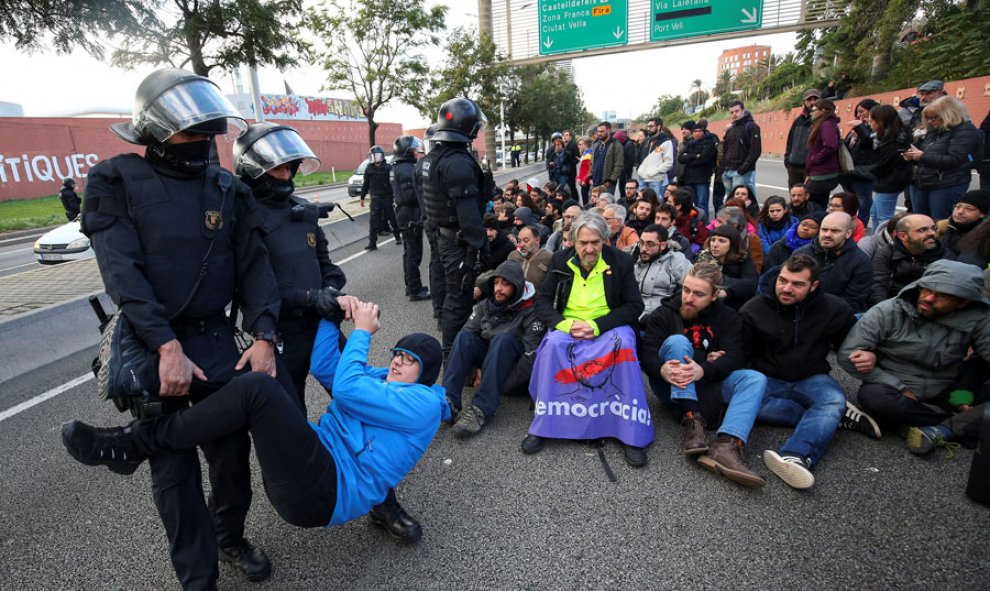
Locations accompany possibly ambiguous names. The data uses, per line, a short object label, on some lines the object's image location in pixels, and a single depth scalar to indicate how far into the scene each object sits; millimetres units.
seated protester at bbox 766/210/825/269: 4887
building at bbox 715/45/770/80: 117819
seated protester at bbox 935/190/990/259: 4273
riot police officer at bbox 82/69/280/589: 1844
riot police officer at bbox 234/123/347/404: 2617
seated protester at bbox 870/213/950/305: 4160
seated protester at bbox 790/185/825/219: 5771
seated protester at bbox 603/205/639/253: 5391
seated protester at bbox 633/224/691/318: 4359
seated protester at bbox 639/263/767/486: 3047
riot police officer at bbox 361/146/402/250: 9562
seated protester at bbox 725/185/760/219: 6098
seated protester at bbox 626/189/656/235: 5742
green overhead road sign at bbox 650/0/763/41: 15609
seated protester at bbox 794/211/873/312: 4117
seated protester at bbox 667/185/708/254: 5883
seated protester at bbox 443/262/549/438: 3578
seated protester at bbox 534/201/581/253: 6184
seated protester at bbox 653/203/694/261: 5254
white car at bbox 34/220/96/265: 9055
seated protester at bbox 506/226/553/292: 4730
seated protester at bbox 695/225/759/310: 4516
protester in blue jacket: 1876
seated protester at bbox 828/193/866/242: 5051
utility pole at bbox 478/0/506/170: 20469
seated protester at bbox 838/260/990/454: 2949
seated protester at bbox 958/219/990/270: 3939
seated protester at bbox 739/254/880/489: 3174
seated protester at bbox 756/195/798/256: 5496
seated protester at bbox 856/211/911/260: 4508
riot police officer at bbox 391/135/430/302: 6657
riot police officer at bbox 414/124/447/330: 5589
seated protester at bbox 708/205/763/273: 4938
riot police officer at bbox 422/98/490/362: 4230
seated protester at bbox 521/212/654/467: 3268
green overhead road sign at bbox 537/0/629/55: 17031
